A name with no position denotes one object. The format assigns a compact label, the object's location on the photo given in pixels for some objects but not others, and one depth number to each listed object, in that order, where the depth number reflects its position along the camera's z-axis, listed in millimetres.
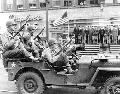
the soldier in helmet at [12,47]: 7816
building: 23031
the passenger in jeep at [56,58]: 7555
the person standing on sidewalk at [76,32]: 15031
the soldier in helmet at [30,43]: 8062
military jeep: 7145
